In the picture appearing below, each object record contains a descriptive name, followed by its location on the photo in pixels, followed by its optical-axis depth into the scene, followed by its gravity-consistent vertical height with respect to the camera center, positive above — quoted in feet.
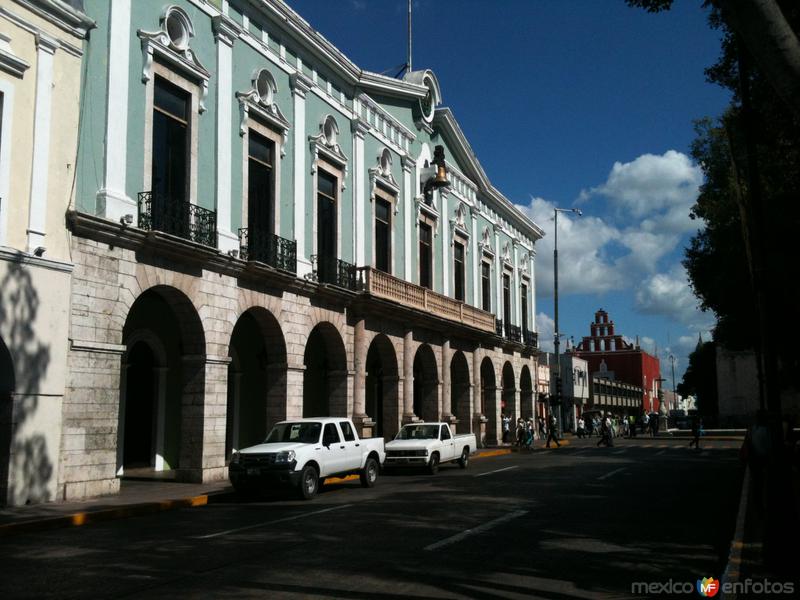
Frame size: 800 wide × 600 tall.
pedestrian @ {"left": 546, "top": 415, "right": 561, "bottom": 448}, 118.73 -3.98
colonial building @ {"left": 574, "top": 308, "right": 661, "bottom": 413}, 333.01 +19.04
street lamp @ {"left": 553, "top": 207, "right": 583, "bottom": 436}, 140.15 +22.19
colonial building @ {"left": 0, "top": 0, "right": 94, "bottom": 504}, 44.62 +9.66
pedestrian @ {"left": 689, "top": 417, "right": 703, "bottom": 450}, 111.24 -3.95
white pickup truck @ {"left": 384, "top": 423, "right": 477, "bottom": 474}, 70.59 -4.09
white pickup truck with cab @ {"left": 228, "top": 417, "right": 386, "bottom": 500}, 49.39 -3.58
